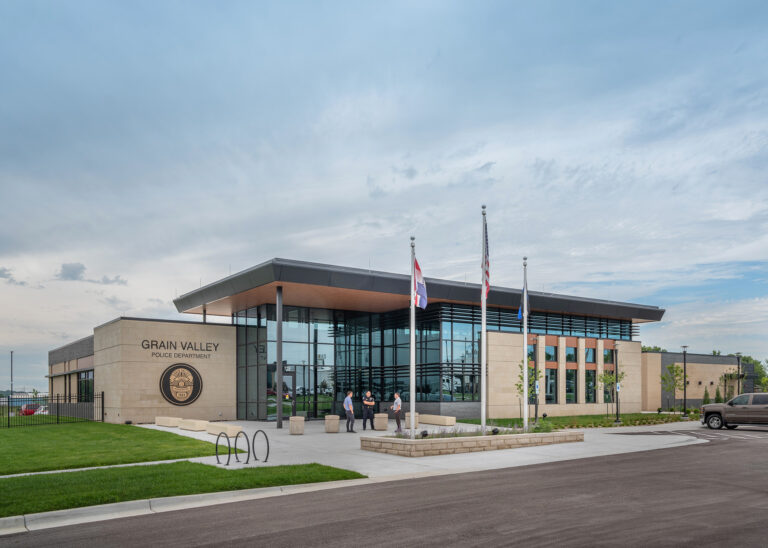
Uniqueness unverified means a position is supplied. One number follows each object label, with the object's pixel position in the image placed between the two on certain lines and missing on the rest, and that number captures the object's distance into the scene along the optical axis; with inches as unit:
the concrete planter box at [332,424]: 1054.4
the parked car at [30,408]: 2350.9
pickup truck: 1151.6
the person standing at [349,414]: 1061.1
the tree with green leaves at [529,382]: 1413.6
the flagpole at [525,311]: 928.9
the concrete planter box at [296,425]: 1010.1
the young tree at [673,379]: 1882.4
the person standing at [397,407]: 1057.5
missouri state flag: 776.8
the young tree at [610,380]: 1608.0
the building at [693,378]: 1957.4
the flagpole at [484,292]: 873.0
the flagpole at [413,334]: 778.2
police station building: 1316.4
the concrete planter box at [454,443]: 737.6
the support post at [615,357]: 1711.4
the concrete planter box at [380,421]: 1115.3
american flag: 877.2
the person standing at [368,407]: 1109.7
